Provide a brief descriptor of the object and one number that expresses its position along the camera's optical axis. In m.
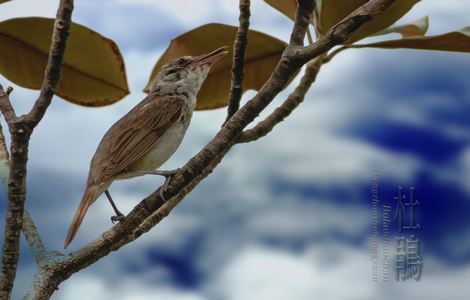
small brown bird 6.77
